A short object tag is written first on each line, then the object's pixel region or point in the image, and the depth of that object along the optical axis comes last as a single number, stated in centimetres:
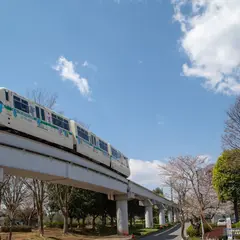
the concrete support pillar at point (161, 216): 6769
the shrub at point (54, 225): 5159
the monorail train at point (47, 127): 1834
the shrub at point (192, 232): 2911
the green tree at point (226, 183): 3741
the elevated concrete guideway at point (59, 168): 1755
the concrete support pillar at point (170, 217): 8625
